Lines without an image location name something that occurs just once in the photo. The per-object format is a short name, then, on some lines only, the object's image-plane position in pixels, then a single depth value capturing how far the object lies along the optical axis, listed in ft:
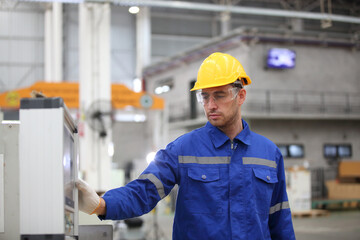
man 8.22
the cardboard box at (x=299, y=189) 49.19
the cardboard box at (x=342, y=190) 56.03
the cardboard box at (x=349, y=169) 57.26
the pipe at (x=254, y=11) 42.45
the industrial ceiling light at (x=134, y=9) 32.34
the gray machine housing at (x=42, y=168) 5.43
